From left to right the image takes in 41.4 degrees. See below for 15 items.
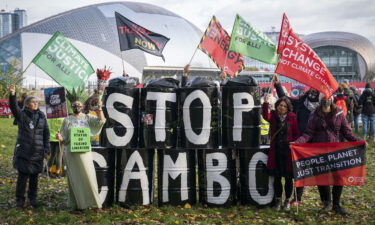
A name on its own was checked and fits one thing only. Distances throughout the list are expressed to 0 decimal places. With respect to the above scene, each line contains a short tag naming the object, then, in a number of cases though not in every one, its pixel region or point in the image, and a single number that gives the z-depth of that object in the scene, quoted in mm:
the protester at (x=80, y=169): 7785
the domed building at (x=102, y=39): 75188
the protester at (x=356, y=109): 17467
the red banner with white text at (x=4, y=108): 29859
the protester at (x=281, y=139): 7973
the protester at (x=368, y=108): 16266
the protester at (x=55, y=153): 11219
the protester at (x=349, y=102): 17109
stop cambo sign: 7961
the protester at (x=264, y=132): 11877
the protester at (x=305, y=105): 9195
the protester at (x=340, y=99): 14927
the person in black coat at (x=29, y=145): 8164
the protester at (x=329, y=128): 7746
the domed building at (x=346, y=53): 102375
